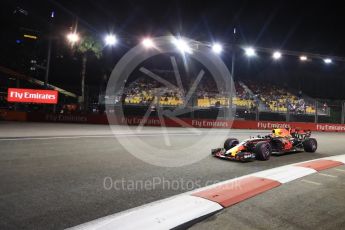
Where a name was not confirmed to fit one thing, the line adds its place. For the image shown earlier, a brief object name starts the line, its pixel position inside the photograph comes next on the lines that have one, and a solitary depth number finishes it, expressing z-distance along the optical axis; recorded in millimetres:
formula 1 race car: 8773
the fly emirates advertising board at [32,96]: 21250
